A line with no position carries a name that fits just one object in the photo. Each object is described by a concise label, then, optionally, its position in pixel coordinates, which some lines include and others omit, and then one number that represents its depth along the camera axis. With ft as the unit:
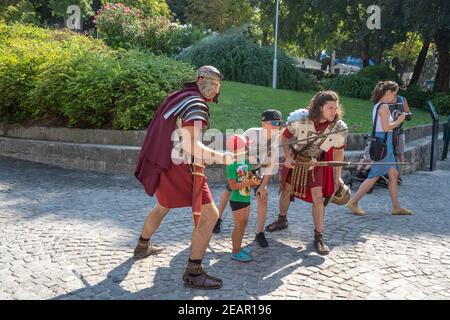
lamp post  56.24
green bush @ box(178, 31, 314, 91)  56.75
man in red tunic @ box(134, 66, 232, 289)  11.80
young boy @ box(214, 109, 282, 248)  14.39
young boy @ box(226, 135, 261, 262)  13.50
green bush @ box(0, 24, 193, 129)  28.50
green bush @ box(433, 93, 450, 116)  61.46
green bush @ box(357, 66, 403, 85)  70.95
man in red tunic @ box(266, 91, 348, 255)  15.16
